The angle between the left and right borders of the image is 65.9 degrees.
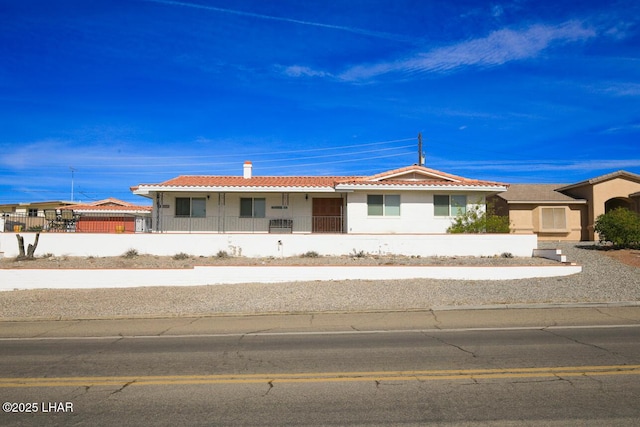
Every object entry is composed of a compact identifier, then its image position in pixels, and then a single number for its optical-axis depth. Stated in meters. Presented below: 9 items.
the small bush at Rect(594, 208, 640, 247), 21.47
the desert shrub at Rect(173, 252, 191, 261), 21.36
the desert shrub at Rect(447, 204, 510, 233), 23.05
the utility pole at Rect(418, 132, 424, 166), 41.54
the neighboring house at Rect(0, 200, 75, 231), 25.72
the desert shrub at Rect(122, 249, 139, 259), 21.55
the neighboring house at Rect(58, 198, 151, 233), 27.08
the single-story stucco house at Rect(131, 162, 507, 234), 24.67
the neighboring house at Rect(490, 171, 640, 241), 29.62
